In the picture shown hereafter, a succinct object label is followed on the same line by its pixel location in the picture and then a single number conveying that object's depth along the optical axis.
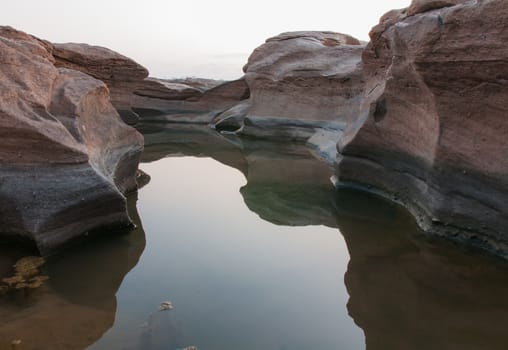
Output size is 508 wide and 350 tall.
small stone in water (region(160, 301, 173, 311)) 3.13
